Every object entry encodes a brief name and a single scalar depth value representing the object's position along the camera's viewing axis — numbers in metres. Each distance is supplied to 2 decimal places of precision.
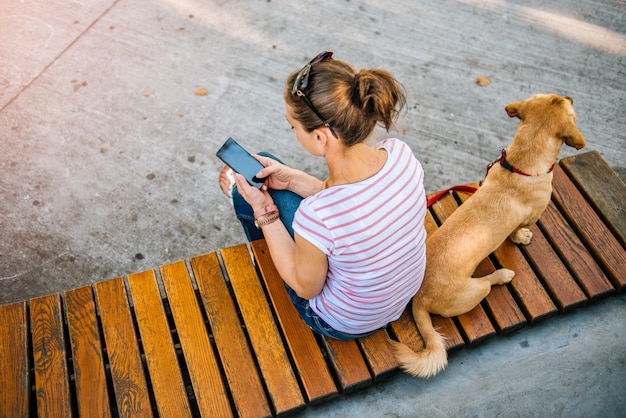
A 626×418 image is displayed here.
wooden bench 2.03
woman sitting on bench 1.60
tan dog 2.15
